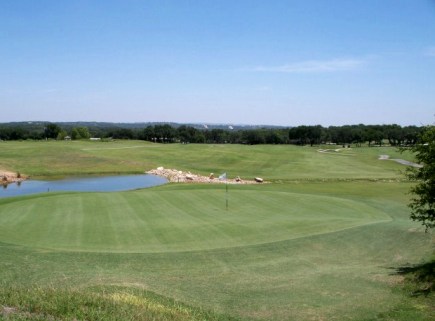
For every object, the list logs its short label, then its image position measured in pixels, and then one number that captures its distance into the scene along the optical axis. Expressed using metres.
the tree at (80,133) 179.38
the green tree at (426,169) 15.80
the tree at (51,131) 189.25
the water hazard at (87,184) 51.19
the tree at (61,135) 178.35
